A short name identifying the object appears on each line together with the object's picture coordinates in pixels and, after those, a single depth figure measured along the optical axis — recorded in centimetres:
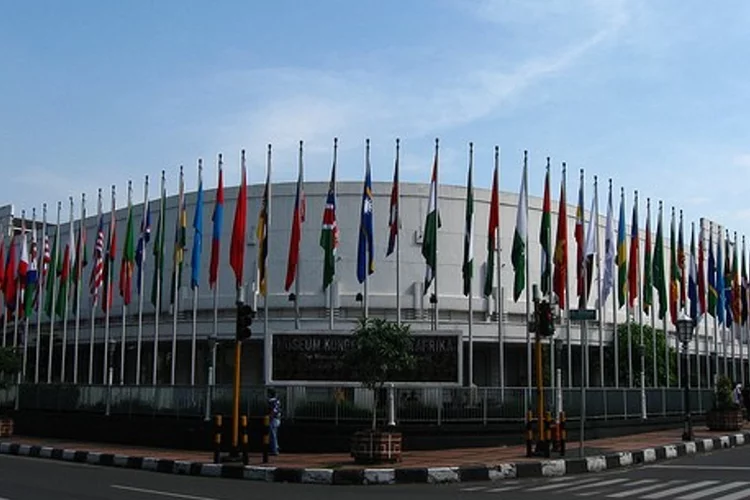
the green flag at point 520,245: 2984
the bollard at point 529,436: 2073
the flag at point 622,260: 3484
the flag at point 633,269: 3544
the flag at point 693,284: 3866
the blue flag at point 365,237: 2927
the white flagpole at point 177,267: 3198
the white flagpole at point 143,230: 3394
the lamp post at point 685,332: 2740
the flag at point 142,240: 3384
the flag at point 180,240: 3183
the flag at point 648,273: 3769
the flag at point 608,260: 3359
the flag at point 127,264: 3453
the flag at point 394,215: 2947
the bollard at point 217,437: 1940
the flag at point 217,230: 3091
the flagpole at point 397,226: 2959
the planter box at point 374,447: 1927
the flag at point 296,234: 3025
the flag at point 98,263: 3528
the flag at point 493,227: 2989
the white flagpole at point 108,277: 3584
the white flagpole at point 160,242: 3294
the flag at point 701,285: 4034
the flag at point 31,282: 3825
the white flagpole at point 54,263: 3869
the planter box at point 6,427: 2894
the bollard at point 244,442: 1903
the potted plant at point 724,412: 3130
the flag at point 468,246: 2968
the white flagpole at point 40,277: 3994
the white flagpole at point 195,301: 3228
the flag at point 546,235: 3008
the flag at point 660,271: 3659
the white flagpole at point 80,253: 3649
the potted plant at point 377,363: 1933
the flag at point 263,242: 2897
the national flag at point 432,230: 2944
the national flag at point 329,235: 2966
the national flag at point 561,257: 3017
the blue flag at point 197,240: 3186
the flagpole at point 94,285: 3556
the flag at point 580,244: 3219
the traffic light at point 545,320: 2108
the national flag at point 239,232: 3009
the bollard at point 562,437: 2078
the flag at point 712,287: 4003
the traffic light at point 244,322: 1995
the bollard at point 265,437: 1959
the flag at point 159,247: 3287
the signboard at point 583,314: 1973
